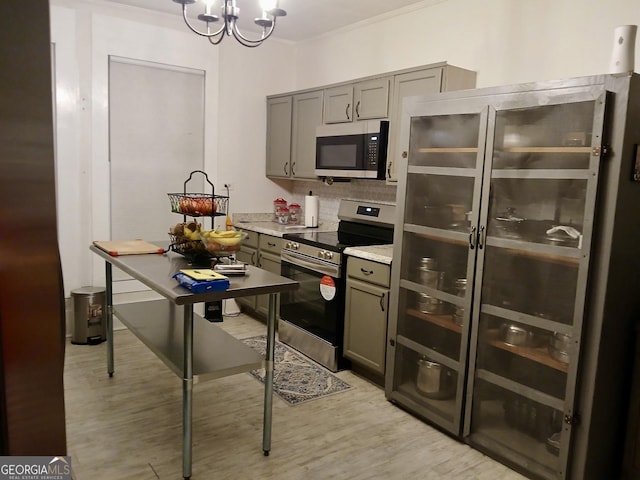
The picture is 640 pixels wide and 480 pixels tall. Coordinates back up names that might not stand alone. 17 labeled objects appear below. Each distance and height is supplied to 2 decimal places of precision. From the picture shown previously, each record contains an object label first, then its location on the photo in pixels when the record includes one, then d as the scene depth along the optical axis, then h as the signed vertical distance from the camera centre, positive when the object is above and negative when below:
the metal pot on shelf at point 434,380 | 2.89 -1.13
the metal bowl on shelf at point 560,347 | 2.30 -0.71
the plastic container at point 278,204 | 5.21 -0.25
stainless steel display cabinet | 2.13 -0.38
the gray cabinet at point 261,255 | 4.50 -0.71
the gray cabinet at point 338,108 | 3.42 +0.63
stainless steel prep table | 2.23 -0.91
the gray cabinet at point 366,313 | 3.29 -0.87
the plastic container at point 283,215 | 5.14 -0.35
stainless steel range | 3.65 -0.72
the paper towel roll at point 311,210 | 4.83 -0.27
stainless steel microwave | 3.75 +0.27
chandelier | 2.55 +0.87
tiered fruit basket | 2.75 -0.31
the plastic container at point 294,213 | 5.18 -0.33
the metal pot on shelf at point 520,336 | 2.46 -0.72
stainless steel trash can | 4.05 -1.17
